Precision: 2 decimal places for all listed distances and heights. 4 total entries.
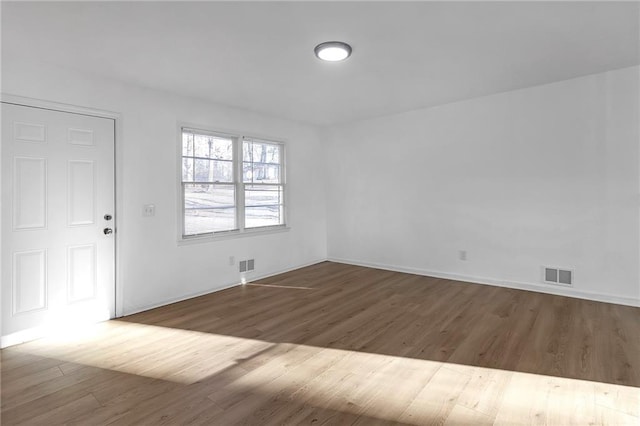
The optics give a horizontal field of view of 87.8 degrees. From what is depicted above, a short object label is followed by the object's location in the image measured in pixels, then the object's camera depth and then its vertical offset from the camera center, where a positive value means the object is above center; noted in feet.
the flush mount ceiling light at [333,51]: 9.32 +4.73
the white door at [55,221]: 9.64 -0.19
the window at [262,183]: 16.65 +1.62
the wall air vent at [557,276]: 13.28 -2.57
